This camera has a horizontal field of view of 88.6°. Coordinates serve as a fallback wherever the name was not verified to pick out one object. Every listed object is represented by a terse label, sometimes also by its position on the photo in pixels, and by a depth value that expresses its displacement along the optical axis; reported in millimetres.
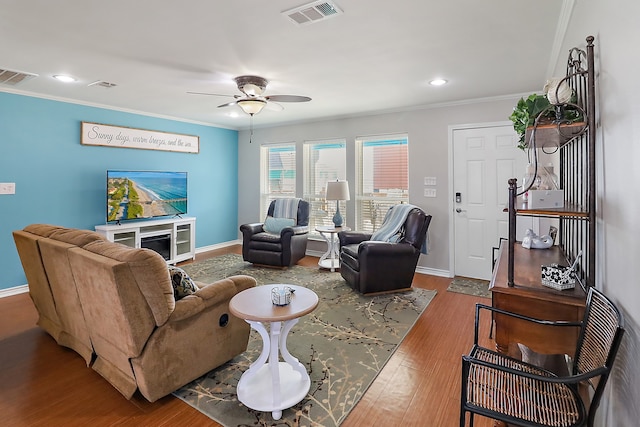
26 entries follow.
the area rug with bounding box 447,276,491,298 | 3976
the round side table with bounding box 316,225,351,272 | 4949
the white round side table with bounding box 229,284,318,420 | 1855
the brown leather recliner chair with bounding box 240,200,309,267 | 4957
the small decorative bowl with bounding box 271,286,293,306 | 1980
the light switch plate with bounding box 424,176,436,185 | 4719
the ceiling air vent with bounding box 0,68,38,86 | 3299
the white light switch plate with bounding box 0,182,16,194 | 3877
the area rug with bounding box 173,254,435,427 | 1890
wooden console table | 1490
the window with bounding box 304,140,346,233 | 5645
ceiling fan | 3336
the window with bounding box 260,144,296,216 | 6285
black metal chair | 1111
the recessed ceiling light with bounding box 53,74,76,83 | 3434
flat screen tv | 4742
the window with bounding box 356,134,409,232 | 5062
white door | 4227
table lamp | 4926
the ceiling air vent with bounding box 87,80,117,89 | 3646
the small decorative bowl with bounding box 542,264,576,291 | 1549
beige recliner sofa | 1813
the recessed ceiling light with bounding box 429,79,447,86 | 3554
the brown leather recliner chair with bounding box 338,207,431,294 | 3783
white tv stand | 4676
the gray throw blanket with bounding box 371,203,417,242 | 4097
